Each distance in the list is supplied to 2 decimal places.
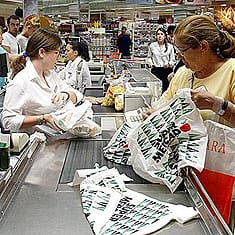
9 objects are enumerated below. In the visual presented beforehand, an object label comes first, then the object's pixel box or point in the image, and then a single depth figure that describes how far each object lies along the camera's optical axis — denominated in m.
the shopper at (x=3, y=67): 4.55
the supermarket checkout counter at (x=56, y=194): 1.24
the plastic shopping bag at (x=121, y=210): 1.22
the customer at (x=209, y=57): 1.97
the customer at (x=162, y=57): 8.84
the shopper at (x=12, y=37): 6.24
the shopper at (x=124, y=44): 10.98
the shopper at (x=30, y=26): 4.37
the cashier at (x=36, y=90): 2.44
